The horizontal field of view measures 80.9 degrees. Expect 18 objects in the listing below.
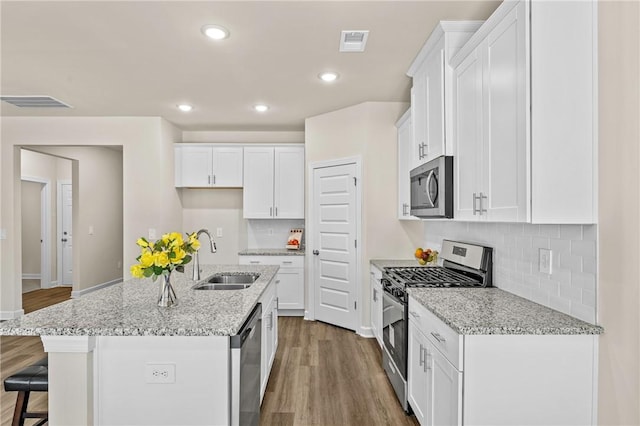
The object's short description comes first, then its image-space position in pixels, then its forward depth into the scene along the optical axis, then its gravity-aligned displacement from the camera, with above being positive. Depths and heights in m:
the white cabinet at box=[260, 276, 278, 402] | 2.65 -0.95
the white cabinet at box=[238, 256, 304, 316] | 5.02 -0.88
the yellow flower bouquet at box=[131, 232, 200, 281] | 1.90 -0.23
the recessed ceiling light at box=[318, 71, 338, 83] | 3.38 +1.25
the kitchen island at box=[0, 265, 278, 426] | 1.65 -0.70
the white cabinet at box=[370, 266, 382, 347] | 3.64 -0.94
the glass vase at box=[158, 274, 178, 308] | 2.00 -0.43
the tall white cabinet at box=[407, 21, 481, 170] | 2.45 +0.88
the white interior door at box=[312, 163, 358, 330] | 4.38 -0.40
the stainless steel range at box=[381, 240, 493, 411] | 2.53 -0.48
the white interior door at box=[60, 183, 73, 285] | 7.32 -0.46
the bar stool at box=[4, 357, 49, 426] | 1.83 -0.84
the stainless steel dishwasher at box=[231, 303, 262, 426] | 1.71 -0.80
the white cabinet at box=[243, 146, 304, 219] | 5.28 +0.45
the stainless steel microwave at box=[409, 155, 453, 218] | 2.43 +0.16
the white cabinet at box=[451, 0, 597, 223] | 1.61 +0.44
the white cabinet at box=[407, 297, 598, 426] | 1.62 -0.72
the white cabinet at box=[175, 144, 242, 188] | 5.35 +0.68
